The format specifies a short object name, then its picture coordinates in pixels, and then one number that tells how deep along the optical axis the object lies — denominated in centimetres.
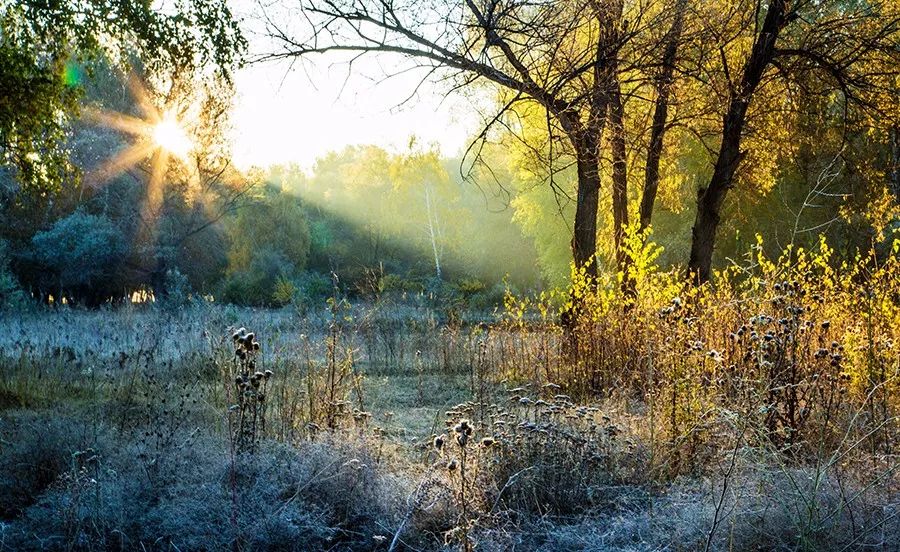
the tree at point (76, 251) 1986
